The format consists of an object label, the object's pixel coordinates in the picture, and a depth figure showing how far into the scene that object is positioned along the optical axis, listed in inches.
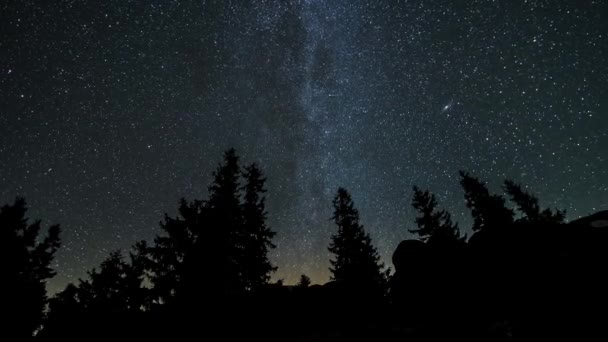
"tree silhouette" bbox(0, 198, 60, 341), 699.6
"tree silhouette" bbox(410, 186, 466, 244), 1135.0
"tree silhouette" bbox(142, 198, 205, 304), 635.5
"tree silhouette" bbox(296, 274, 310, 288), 1422.2
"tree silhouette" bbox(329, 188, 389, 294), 967.6
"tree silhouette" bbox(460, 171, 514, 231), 1176.8
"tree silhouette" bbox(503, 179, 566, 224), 1277.1
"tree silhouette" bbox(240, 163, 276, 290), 792.3
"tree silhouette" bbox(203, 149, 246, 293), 652.1
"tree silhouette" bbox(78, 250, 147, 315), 984.9
